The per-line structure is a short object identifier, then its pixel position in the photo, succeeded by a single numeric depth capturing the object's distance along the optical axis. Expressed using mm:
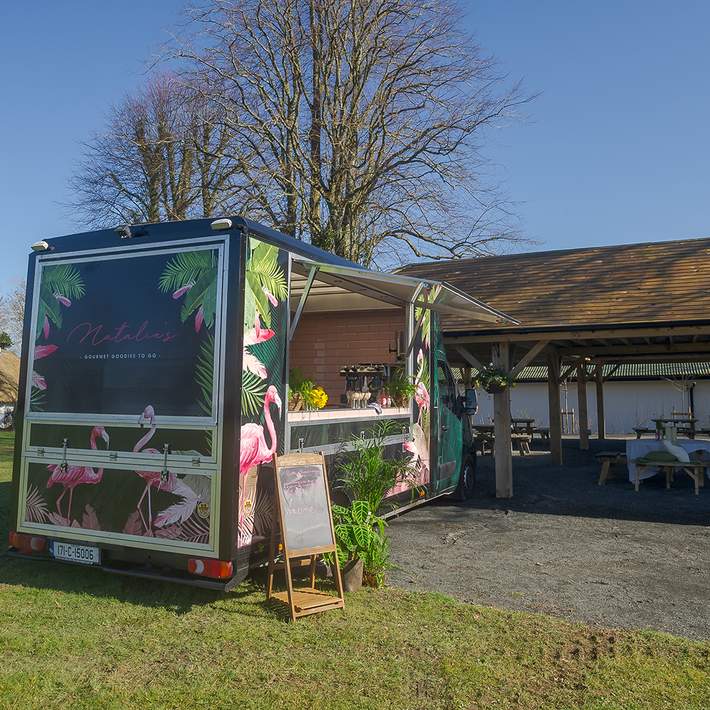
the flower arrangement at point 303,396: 6066
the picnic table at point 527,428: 20984
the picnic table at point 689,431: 20328
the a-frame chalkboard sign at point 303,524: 5160
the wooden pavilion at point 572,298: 10625
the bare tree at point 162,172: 19688
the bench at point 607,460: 12836
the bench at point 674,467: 11477
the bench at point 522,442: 19386
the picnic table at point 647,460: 12062
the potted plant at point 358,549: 5676
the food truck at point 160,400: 5004
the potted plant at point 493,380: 10836
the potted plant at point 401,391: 8133
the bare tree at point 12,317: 49156
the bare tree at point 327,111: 17938
